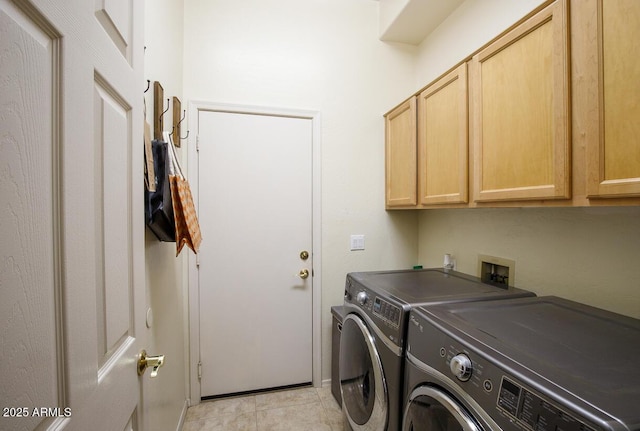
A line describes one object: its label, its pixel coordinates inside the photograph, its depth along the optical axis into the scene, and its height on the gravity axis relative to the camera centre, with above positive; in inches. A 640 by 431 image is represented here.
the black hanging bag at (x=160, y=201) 40.4 +1.9
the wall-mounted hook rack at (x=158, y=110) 49.0 +18.5
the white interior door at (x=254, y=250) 78.0 -10.6
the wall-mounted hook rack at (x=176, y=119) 64.4 +22.5
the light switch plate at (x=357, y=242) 87.8 -9.0
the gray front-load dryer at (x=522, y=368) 23.1 -15.4
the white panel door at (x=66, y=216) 14.4 -0.1
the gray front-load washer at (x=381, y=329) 45.2 -21.3
